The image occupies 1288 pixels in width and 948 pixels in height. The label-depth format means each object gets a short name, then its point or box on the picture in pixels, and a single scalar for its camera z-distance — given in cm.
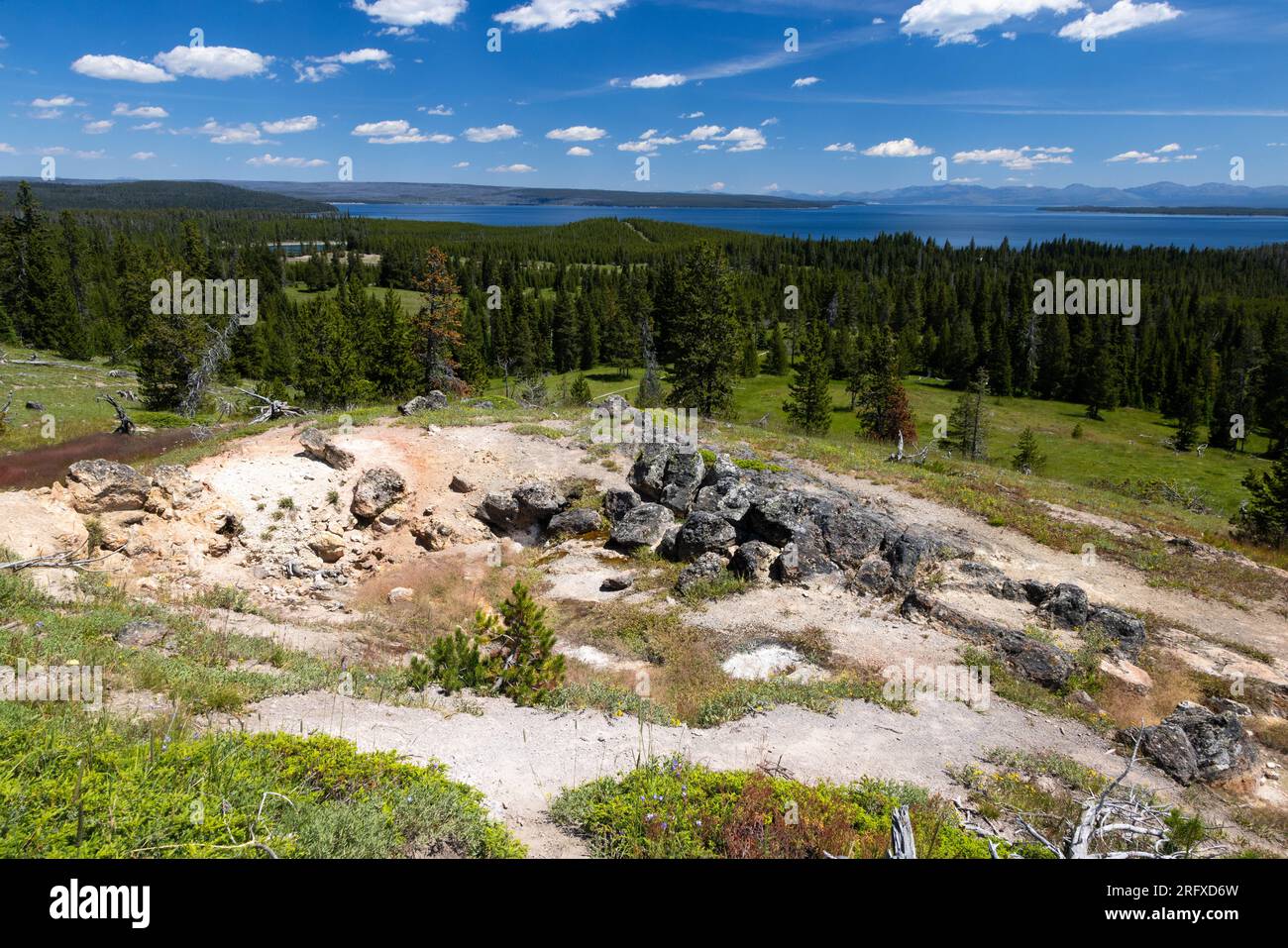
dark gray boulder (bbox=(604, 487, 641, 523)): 2328
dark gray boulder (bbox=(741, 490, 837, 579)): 1878
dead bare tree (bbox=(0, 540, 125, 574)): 1310
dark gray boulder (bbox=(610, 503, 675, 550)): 2170
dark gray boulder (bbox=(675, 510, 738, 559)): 2034
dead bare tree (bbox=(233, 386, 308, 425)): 3275
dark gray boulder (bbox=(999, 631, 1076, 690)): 1377
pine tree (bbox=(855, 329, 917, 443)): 6600
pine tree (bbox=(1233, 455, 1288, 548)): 2547
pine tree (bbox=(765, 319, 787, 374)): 10544
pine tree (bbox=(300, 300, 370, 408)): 4519
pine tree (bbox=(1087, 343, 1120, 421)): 9331
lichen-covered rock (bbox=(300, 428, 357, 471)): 2422
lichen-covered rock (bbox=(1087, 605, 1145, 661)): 1509
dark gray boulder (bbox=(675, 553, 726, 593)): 1867
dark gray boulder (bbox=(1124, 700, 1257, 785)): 1088
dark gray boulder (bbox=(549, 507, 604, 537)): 2306
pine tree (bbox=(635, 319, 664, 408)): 5259
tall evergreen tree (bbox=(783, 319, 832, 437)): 6228
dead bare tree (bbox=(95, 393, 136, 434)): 3010
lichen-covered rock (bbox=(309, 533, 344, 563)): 2127
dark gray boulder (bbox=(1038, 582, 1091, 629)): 1611
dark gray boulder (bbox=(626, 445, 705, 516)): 2369
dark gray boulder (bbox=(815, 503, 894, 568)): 1944
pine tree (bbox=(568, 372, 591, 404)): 5212
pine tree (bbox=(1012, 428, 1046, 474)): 5475
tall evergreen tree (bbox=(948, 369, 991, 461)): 6150
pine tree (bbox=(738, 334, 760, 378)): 10038
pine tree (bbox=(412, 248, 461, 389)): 4750
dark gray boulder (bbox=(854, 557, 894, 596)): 1780
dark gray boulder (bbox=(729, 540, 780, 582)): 1869
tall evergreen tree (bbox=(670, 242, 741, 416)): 4159
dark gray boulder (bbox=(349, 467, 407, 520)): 2253
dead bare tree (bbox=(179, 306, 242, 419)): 4047
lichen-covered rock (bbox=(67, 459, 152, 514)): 1859
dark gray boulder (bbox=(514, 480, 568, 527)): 2345
